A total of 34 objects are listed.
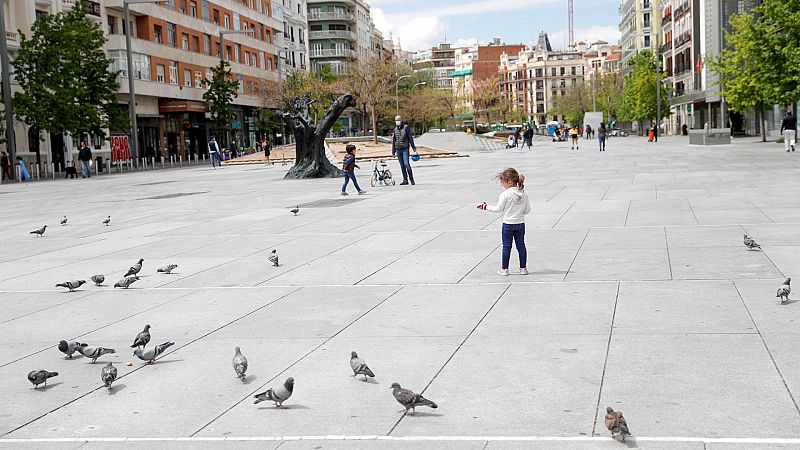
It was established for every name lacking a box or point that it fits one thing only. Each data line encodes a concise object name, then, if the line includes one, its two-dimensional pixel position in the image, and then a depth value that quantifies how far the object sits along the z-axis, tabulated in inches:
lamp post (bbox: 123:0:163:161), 1916.8
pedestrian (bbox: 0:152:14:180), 1640.4
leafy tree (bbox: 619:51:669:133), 3858.3
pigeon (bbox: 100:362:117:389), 237.9
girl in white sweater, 405.7
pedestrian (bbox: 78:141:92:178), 1683.1
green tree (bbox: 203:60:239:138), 2559.1
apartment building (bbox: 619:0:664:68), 4874.5
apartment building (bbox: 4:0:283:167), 2074.9
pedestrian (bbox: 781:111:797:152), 1448.1
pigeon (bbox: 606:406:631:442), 183.2
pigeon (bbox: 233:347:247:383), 244.1
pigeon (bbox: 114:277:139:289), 400.8
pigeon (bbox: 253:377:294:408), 217.2
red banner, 2224.4
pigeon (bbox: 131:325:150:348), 272.5
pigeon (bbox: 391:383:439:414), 204.7
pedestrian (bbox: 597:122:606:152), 2134.6
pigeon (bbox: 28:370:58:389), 242.4
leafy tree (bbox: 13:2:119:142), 1734.7
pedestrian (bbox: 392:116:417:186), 1006.6
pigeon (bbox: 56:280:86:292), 392.2
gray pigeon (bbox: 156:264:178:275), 437.1
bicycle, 1064.2
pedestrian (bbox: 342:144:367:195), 905.5
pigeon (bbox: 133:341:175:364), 264.2
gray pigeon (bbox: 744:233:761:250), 433.1
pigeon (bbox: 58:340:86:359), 273.6
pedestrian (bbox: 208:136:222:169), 2096.5
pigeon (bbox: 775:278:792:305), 310.8
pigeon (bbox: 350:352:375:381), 236.8
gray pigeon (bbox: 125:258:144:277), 411.5
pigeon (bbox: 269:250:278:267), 447.8
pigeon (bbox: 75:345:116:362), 267.3
